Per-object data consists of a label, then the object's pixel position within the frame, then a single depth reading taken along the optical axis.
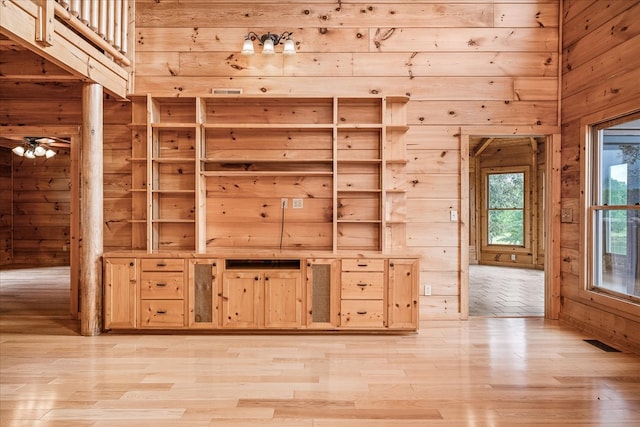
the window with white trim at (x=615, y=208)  3.56
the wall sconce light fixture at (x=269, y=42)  4.29
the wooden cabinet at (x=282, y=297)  3.88
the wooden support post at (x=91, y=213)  3.92
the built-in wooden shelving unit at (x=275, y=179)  4.41
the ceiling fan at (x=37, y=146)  7.64
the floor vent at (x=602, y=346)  3.47
